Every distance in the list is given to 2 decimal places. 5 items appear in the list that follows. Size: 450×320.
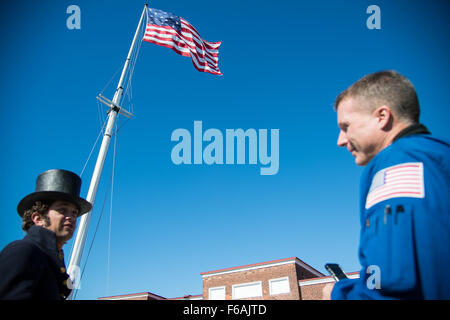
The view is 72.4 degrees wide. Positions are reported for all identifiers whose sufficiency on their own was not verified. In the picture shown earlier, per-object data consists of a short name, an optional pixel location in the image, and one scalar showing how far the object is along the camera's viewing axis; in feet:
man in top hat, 6.07
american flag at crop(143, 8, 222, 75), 35.42
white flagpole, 24.62
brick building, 77.25
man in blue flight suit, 3.39
